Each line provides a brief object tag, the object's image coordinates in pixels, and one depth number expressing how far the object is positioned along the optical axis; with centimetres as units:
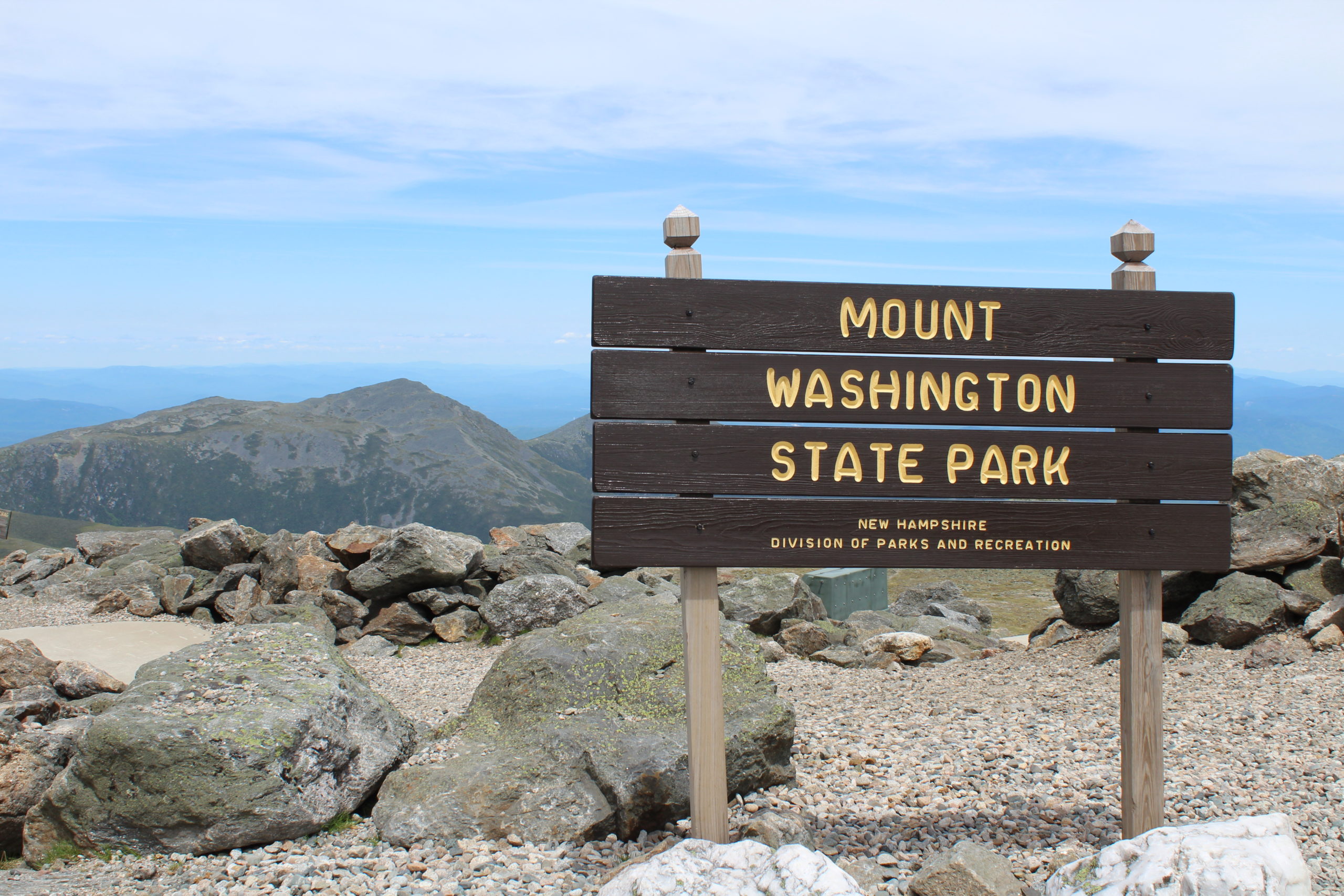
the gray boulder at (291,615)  1680
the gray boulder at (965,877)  681
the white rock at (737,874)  613
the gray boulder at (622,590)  1858
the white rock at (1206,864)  555
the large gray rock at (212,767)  771
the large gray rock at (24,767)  848
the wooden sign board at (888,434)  715
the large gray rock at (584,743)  791
